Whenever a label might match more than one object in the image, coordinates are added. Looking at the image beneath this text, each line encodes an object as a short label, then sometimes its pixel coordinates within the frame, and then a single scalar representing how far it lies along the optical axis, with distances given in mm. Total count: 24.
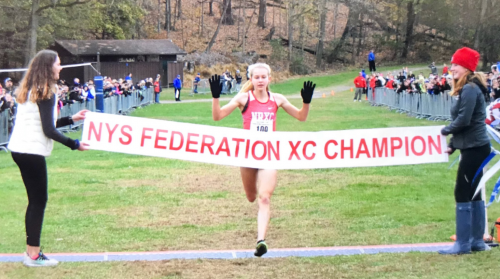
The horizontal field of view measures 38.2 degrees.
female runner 7660
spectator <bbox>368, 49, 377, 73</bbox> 59281
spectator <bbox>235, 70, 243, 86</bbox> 56856
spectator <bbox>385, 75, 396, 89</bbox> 38488
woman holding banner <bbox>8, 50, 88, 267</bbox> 7031
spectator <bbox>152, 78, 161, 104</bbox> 42719
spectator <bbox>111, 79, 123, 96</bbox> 30484
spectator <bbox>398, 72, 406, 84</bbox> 35956
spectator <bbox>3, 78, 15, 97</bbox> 21344
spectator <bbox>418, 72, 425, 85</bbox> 32156
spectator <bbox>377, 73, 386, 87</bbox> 41816
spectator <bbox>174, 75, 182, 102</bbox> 44938
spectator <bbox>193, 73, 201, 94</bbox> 53750
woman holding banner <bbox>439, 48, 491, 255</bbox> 7527
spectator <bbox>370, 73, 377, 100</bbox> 41938
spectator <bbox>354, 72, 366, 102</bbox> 44688
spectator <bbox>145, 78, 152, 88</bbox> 44156
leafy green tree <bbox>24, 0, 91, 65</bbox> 45400
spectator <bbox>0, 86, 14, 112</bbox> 18797
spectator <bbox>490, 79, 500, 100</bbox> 17542
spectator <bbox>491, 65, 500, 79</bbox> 18856
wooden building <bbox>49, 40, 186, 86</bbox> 53406
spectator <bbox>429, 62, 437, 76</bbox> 48762
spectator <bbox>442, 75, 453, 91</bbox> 26691
